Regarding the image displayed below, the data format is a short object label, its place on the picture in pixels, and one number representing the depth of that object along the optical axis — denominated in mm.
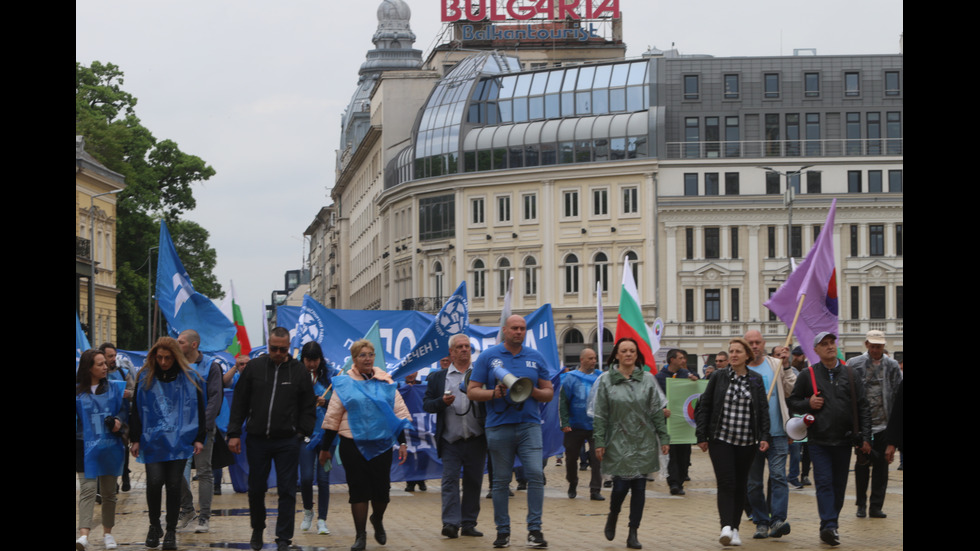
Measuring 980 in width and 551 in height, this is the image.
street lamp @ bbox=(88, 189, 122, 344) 60125
